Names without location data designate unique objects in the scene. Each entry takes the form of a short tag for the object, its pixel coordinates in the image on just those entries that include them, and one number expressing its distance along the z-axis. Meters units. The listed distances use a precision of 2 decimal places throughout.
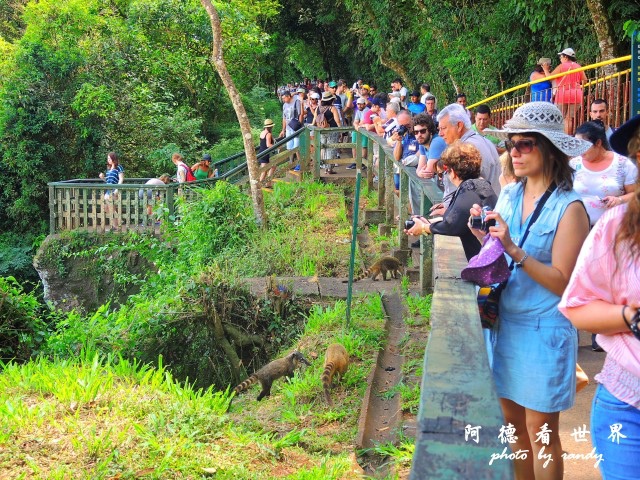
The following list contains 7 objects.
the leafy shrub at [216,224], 12.42
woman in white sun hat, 3.10
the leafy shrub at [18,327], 8.64
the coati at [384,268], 9.13
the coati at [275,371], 6.86
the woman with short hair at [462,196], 4.29
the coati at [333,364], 6.07
